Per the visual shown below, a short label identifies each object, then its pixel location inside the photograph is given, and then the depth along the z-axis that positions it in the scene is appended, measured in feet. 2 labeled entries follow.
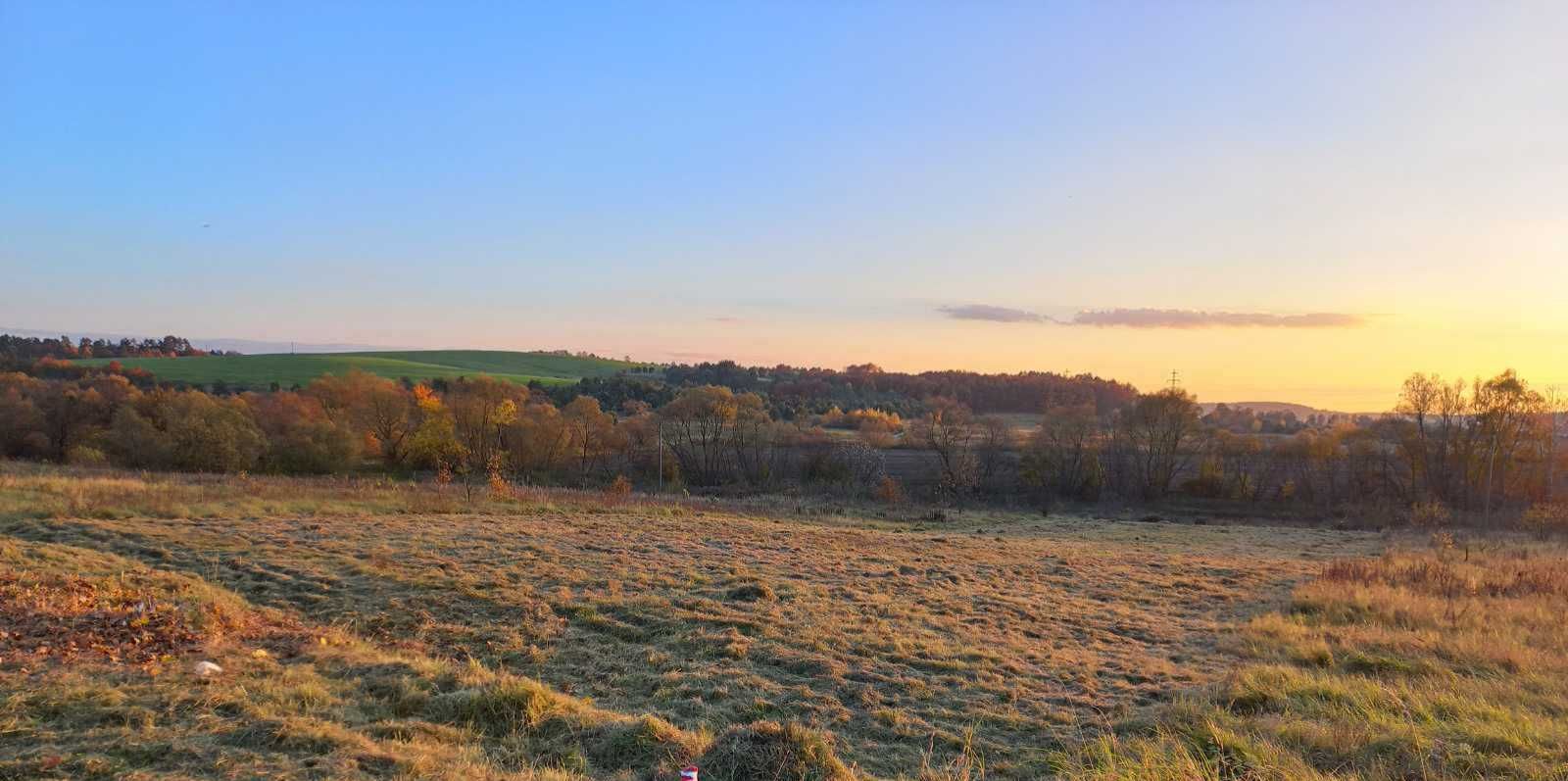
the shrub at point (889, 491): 178.50
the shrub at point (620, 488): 128.57
